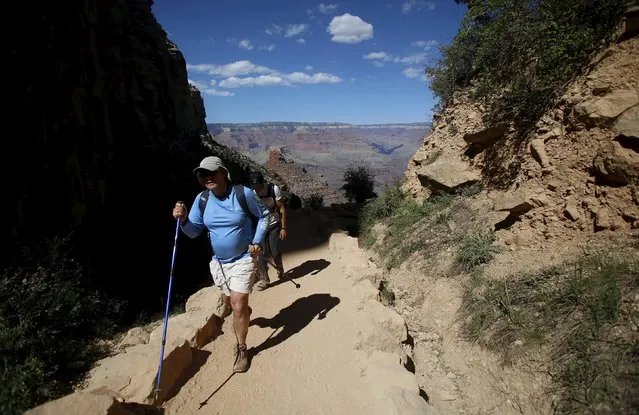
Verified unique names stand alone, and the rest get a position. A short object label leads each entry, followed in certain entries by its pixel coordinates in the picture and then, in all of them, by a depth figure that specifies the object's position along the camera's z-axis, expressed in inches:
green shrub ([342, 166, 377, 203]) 844.8
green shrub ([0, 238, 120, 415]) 120.0
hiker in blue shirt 139.3
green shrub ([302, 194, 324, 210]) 829.7
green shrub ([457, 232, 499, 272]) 218.1
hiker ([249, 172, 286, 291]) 214.1
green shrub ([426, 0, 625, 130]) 227.0
